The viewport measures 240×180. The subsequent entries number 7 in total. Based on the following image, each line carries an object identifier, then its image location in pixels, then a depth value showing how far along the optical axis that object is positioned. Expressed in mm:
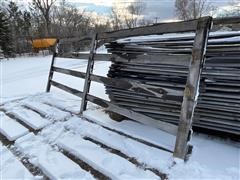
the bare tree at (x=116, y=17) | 31624
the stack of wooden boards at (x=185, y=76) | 1926
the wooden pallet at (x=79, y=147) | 1802
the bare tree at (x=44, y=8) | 22612
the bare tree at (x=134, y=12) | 31316
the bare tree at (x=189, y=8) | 25065
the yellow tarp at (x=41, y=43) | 16341
